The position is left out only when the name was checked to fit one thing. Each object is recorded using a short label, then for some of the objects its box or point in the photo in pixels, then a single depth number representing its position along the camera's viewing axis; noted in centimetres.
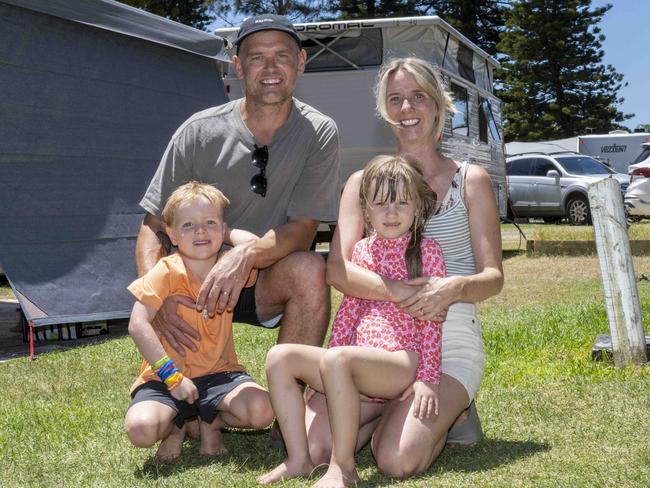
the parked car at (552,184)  1957
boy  329
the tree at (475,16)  3647
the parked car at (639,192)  1447
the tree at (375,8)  3117
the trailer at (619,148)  3156
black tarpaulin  609
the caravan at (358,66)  973
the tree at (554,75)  3981
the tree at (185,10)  2609
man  371
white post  481
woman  320
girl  306
